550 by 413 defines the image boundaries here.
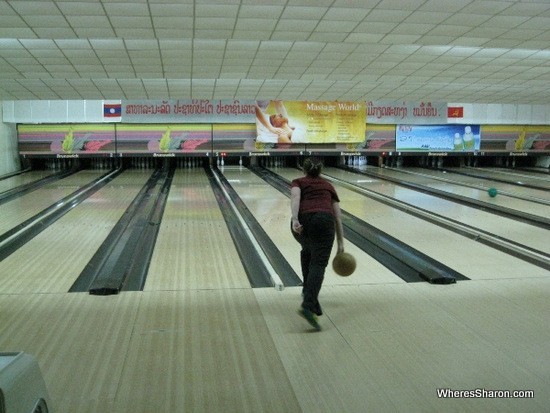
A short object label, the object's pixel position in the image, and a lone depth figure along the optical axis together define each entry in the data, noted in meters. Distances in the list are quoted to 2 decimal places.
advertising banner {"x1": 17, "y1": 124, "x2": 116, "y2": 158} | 15.51
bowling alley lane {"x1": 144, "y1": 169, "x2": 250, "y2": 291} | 4.95
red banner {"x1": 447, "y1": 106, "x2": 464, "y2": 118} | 16.64
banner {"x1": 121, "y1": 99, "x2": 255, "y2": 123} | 15.43
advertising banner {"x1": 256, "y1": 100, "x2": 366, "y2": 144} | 15.62
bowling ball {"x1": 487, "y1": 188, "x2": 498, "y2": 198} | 10.55
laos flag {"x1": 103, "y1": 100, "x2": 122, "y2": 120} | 15.28
